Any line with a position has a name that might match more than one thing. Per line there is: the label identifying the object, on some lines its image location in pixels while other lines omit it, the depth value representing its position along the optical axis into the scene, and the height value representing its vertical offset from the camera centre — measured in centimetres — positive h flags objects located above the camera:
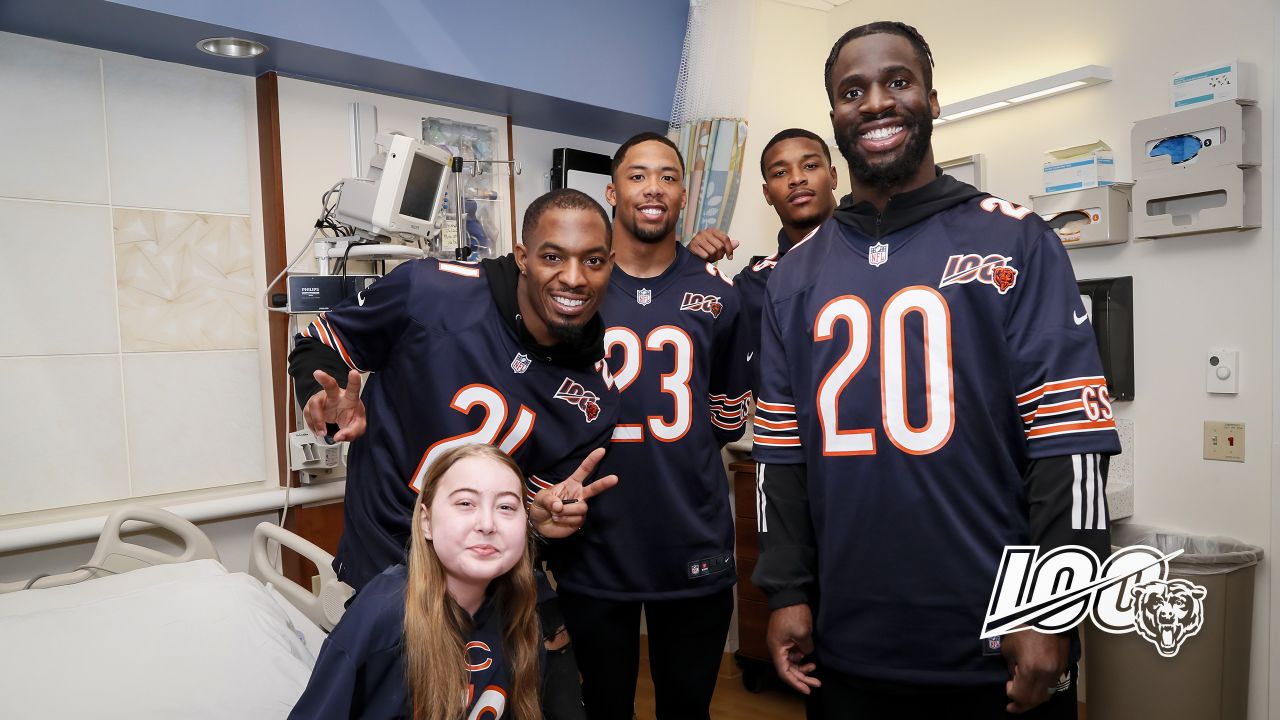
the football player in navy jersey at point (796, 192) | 228 +35
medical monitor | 248 +43
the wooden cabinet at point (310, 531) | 285 -66
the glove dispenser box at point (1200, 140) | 247 +52
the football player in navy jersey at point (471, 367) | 167 -7
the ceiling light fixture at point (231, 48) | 253 +88
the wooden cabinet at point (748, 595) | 325 -104
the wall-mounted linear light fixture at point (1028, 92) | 286 +80
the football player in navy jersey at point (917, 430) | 117 -16
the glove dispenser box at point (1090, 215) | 279 +34
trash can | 242 -100
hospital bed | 165 -64
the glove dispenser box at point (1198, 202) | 249 +34
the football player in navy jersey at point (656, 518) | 188 -43
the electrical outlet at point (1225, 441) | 259 -40
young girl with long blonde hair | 132 -47
